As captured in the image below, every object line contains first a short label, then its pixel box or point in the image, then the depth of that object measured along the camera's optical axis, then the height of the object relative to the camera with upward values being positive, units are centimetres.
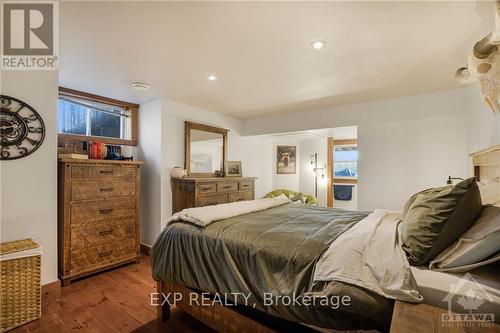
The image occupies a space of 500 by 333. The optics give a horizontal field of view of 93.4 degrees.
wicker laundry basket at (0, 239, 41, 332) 171 -88
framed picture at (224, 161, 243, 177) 407 -3
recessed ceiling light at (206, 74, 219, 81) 237 +92
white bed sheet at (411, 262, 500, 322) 86 -48
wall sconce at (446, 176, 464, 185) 272 -13
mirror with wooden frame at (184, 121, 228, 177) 352 +29
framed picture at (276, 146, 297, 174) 545 +19
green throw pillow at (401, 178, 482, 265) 111 -26
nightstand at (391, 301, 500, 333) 77 -54
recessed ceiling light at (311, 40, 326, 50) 171 +91
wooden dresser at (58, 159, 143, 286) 242 -55
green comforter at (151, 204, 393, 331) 105 -58
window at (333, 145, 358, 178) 521 +14
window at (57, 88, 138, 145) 285 +65
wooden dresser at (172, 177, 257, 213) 308 -34
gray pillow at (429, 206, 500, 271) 96 -33
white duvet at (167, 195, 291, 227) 179 -39
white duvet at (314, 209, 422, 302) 99 -46
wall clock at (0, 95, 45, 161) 189 +32
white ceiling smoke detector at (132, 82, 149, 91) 260 +91
